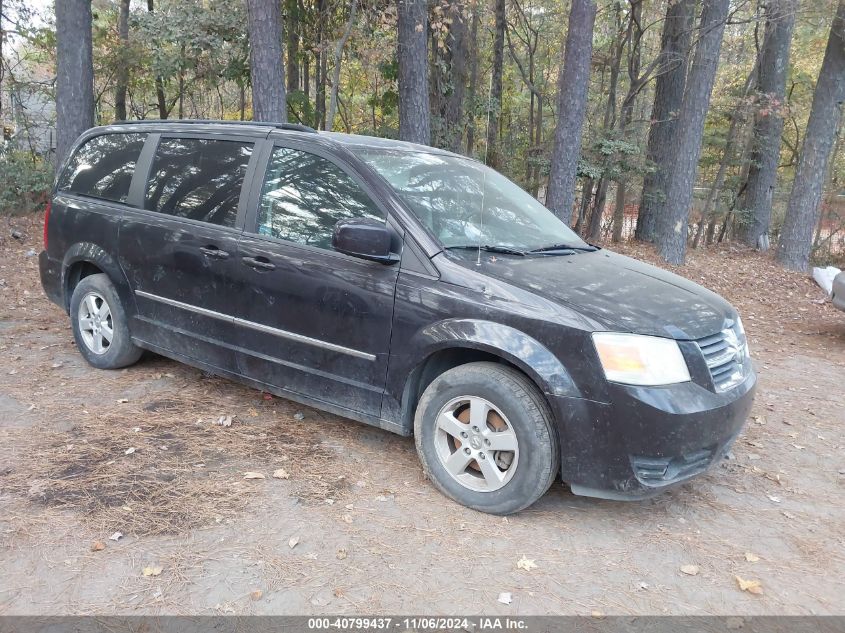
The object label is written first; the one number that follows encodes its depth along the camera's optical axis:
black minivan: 3.11
